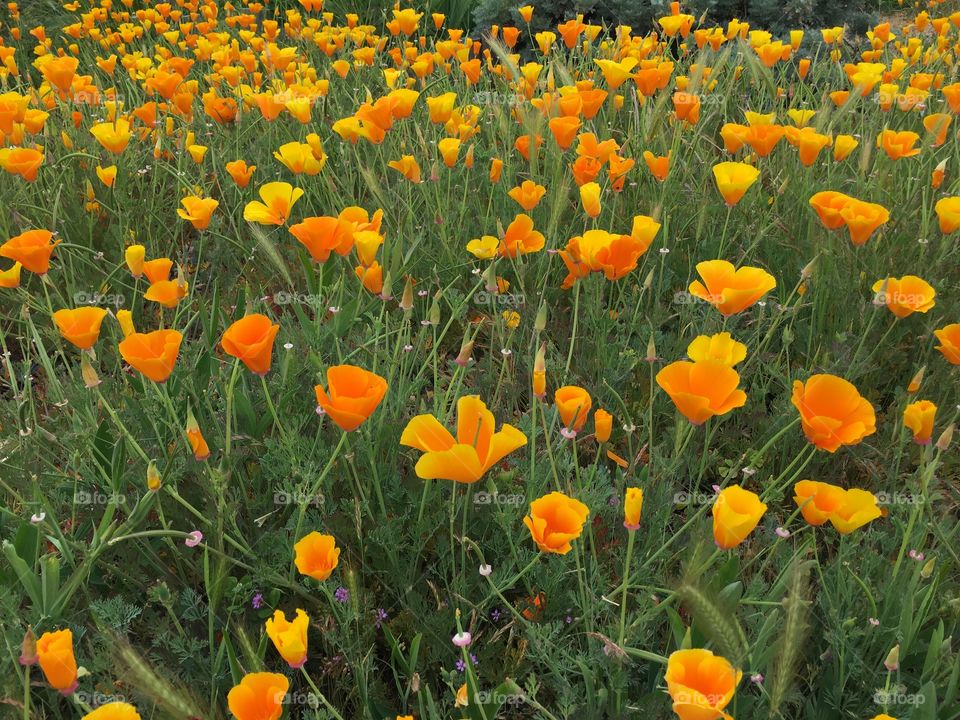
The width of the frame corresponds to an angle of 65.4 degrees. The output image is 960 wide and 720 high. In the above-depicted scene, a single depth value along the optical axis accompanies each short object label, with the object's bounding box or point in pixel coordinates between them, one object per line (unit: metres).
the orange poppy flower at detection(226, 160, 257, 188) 2.10
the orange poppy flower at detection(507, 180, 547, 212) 1.92
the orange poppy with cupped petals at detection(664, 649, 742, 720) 0.76
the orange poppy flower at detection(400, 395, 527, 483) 1.02
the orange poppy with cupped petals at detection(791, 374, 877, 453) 1.15
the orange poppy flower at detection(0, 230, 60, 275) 1.52
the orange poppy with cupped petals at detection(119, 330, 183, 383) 1.20
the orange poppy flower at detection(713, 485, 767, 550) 0.96
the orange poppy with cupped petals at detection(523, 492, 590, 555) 1.02
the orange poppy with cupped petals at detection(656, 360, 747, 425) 1.11
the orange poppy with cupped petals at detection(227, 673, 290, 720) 0.84
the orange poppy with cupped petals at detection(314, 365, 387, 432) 1.08
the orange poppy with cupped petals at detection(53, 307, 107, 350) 1.32
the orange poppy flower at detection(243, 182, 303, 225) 1.70
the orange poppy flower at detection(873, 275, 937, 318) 1.41
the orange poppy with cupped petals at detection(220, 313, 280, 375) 1.20
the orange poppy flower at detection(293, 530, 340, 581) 1.06
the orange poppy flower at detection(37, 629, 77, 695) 0.91
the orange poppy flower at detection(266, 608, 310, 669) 0.92
